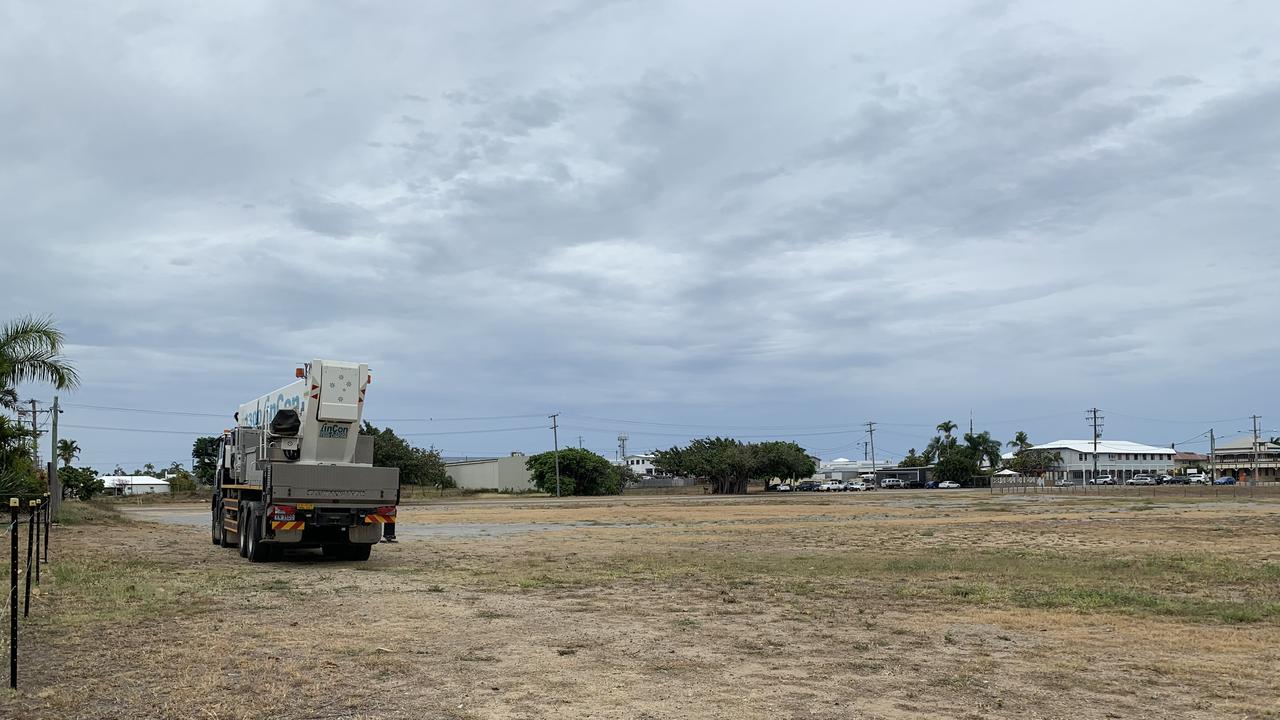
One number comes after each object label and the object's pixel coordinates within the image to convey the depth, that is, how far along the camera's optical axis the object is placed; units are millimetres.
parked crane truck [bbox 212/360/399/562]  21594
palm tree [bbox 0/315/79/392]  25656
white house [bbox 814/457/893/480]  187875
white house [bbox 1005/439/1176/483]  191250
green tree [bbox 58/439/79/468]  114488
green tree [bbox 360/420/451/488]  105000
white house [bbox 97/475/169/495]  145500
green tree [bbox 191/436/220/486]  116562
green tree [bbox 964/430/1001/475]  156875
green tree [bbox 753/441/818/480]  122688
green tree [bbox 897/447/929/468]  184625
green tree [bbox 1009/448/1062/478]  152375
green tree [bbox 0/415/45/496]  24838
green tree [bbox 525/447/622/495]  107188
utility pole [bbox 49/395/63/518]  39469
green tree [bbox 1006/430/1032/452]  177250
